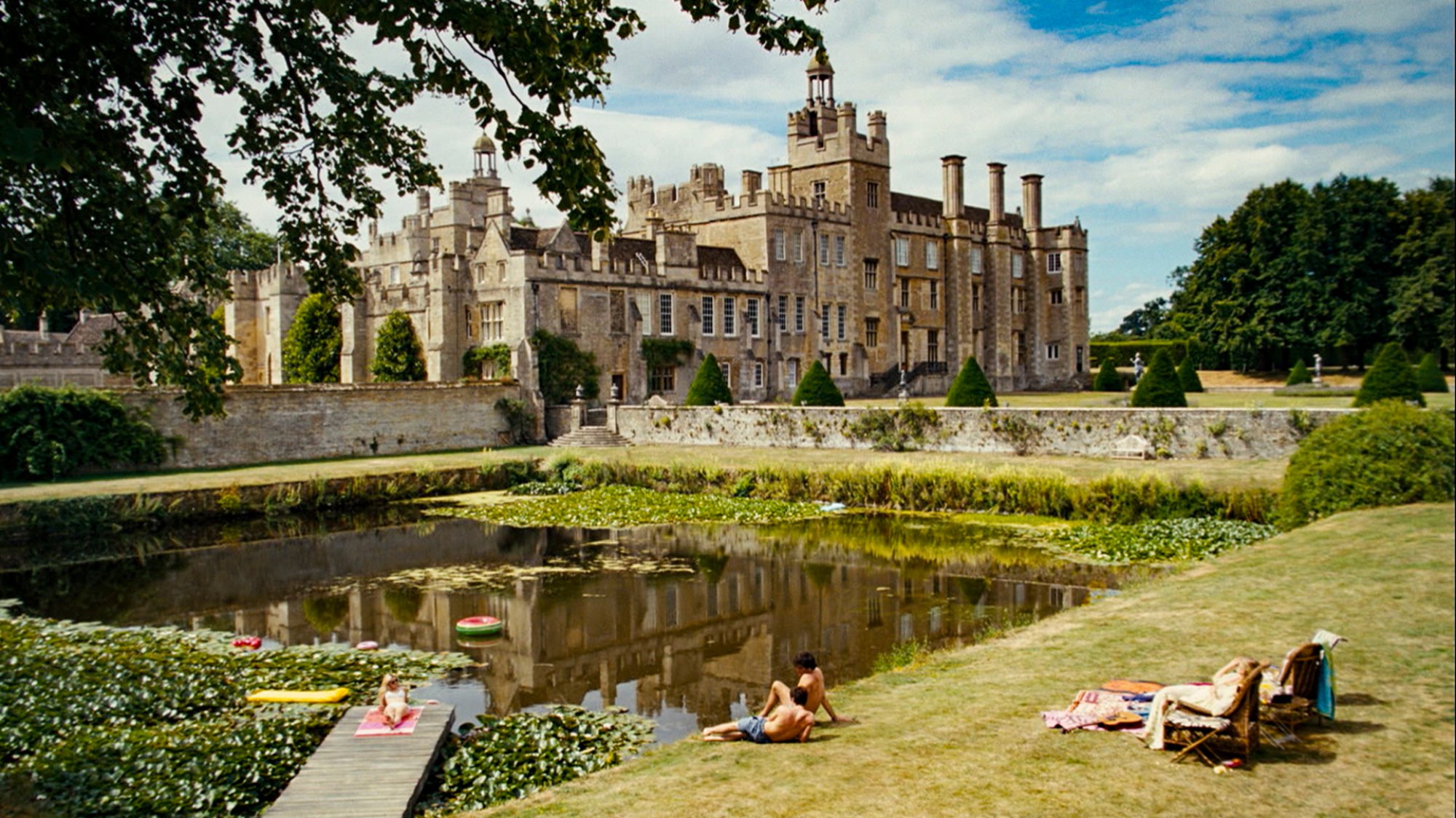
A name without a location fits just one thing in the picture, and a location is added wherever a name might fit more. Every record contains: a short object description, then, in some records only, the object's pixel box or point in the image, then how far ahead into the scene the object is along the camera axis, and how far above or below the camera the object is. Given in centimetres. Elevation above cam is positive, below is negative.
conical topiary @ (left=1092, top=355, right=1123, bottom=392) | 4966 +28
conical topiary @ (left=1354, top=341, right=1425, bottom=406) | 2627 +3
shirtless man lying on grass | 816 -249
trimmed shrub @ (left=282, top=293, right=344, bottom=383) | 3894 +175
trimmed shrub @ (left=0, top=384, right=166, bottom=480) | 2503 -81
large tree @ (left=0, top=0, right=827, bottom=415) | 659 +188
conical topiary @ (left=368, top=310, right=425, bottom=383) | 3716 +135
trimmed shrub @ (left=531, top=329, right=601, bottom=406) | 3569 +74
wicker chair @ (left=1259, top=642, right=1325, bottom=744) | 716 -201
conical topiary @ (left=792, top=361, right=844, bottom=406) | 3297 -8
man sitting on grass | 841 -224
